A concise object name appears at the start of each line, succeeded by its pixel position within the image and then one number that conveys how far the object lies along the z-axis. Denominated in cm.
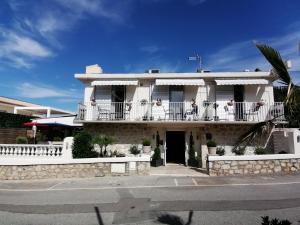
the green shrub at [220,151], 1537
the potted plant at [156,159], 1560
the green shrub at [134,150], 1575
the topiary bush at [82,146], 1281
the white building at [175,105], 1561
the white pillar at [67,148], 1247
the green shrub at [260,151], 1459
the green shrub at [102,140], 1401
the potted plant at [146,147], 1477
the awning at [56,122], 1715
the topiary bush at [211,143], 1468
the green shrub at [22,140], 1571
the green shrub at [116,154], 1505
